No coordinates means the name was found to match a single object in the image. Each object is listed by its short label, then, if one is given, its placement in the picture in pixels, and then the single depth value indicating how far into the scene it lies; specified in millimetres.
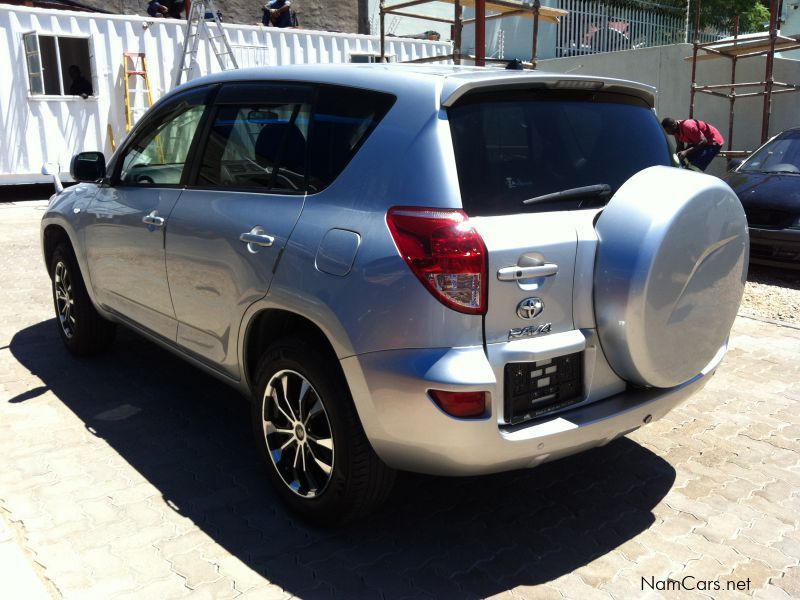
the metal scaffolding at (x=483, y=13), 10062
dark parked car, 7781
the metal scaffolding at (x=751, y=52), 12263
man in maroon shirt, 11266
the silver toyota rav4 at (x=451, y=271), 2664
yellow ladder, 13938
